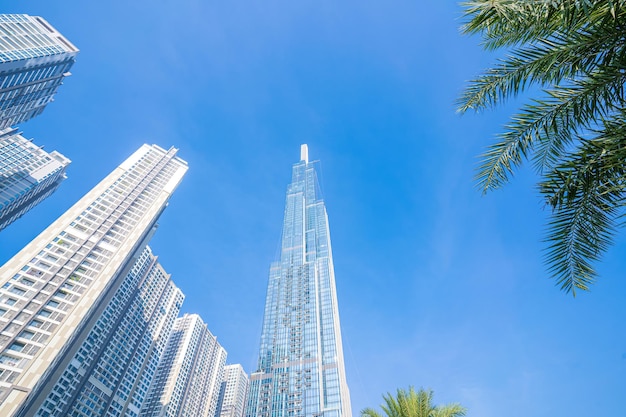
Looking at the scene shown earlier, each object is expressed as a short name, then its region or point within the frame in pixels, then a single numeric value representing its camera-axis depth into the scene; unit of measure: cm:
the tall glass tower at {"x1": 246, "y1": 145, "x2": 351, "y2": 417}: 7806
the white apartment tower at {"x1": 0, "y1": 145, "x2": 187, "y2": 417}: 4288
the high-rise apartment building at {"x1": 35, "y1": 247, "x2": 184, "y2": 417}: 6538
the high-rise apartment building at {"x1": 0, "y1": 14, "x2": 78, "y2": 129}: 6350
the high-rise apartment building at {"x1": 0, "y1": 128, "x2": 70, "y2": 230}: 7869
